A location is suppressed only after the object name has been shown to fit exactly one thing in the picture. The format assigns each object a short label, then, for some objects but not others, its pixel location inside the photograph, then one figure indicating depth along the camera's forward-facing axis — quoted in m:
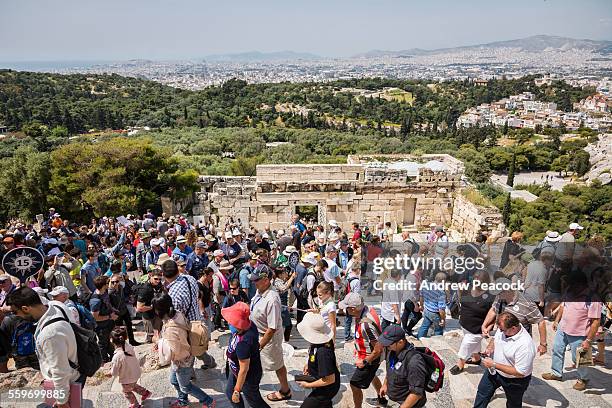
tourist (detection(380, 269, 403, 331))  6.35
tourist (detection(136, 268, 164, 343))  5.61
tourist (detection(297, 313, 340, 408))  4.41
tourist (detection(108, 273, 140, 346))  6.20
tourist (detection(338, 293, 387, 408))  4.66
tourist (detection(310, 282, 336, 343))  5.12
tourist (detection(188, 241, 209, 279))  7.58
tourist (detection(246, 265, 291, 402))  4.90
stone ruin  16.72
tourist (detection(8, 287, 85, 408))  3.99
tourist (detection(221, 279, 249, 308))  6.41
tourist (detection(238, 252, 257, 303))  6.77
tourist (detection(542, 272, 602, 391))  5.54
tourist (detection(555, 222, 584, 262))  7.07
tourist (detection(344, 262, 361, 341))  6.97
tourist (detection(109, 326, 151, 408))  4.76
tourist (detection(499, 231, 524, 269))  7.67
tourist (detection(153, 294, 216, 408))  4.74
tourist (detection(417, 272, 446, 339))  6.57
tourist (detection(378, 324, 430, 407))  4.10
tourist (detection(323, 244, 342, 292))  7.39
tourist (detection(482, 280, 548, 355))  5.54
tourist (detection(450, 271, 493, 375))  5.65
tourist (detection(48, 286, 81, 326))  4.71
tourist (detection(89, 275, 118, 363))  5.87
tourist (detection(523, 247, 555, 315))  6.33
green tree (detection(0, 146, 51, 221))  23.03
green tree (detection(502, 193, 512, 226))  35.77
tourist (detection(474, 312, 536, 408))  4.41
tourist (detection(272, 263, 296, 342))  6.75
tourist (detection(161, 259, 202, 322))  5.34
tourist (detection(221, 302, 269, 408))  4.43
